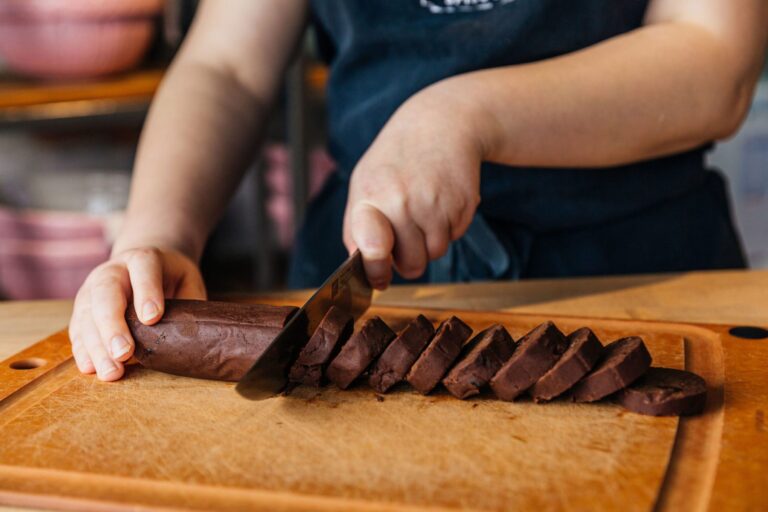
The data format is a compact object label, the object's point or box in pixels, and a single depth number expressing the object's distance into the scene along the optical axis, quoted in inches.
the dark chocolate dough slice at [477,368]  41.9
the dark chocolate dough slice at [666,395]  39.4
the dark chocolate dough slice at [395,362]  43.4
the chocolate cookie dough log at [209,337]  44.8
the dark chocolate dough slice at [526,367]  41.3
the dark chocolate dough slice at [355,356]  43.2
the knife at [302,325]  39.8
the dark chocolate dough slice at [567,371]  40.6
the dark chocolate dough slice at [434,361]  42.6
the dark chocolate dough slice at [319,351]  43.9
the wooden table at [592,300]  55.4
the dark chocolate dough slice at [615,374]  40.1
